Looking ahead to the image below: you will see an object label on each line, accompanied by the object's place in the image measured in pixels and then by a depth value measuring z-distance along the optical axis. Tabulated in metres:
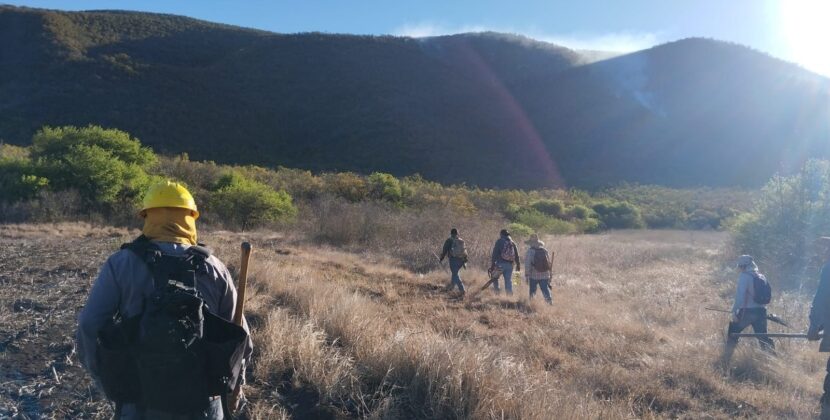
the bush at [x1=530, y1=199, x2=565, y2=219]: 35.81
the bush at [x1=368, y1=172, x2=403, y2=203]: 29.30
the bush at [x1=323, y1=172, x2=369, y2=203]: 29.22
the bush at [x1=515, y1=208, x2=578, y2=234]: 30.61
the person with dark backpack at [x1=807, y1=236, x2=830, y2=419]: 5.40
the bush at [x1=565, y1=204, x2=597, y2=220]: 36.47
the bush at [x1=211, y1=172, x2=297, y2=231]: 22.75
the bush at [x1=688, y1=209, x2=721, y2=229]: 38.75
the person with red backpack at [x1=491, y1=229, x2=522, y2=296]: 11.28
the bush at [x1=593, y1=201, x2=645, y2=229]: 38.25
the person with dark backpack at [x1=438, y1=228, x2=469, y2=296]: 11.44
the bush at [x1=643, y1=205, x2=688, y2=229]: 39.41
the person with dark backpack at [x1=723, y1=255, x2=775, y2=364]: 7.20
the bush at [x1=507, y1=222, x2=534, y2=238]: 25.17
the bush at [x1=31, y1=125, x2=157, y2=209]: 20.22
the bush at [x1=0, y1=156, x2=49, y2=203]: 18.97
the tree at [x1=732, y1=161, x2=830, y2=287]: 16.97
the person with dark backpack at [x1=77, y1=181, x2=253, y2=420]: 2.18
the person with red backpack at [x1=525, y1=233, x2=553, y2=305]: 10.55
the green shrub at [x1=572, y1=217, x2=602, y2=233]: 34.56
